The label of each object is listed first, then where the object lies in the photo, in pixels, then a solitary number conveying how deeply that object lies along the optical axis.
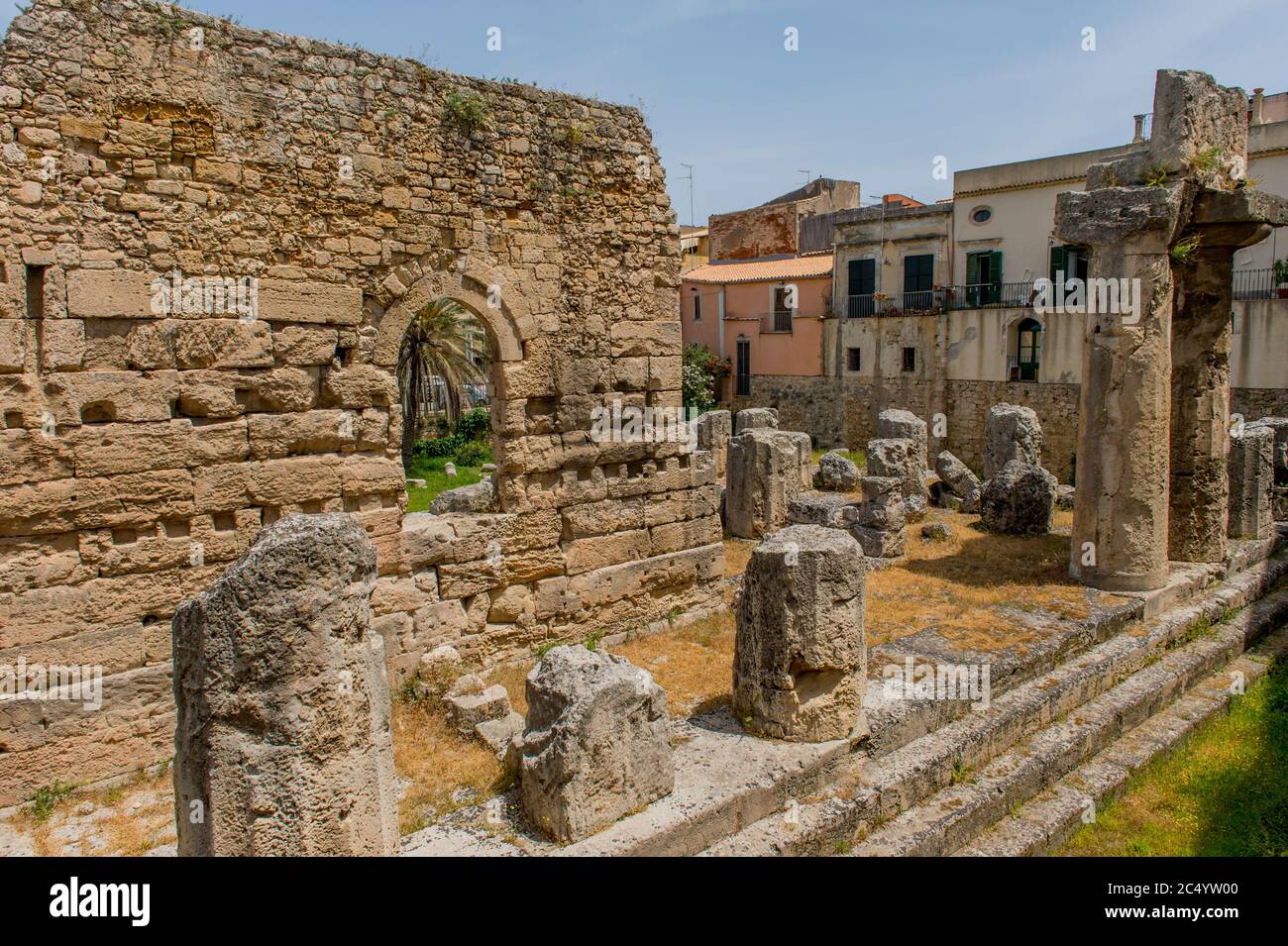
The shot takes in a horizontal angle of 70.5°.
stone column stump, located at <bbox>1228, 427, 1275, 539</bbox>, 12.02
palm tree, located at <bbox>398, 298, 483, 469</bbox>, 21.50
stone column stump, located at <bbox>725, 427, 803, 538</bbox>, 13.91
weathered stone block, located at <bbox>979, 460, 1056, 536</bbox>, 12.73
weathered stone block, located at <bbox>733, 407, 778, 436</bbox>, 18.77
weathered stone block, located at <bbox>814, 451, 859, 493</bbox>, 16.97
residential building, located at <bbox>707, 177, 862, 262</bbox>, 36.09
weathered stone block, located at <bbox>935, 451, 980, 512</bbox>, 15.49
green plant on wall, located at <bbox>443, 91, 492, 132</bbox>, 7.86
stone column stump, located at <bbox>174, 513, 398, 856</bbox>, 3.60
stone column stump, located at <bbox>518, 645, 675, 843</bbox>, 4.96
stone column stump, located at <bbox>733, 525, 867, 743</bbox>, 5.92
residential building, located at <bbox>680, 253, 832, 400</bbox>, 33.16
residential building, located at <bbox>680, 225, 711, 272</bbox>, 42.50
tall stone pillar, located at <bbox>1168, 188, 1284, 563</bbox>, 10.50
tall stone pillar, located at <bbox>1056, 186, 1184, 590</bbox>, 9.06
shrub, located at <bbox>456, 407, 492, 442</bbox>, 29.97
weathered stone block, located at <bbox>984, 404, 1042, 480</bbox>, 15.20
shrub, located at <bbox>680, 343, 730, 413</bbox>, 33.91
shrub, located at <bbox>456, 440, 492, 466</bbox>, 27.22
